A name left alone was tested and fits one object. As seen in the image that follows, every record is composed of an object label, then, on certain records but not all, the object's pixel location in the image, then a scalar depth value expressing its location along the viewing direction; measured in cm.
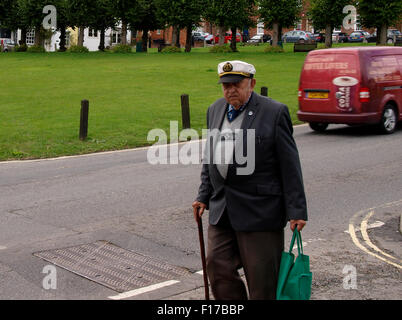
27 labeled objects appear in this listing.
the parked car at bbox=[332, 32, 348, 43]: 7700
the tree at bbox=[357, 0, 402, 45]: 5312
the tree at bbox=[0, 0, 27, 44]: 6212
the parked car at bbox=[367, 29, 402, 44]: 6862
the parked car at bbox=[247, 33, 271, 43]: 7820
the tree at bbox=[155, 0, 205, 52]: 5631
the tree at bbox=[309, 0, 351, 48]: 5825
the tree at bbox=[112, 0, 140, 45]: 5875
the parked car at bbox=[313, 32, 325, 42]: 7438
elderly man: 465
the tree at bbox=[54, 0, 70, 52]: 5938
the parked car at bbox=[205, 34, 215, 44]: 8178
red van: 1595
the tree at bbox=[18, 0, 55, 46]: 5788
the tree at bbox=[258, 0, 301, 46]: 5712
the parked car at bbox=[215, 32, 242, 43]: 7819
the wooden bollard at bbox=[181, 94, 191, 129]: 1736
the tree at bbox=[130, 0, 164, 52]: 5956
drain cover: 643
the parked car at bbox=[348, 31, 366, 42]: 7450
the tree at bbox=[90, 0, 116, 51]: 5972
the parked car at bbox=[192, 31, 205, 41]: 8400
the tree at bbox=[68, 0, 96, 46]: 5806
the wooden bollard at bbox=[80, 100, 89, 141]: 1584
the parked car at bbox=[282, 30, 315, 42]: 7638
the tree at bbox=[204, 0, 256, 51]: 5641
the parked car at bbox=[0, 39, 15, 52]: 6562
